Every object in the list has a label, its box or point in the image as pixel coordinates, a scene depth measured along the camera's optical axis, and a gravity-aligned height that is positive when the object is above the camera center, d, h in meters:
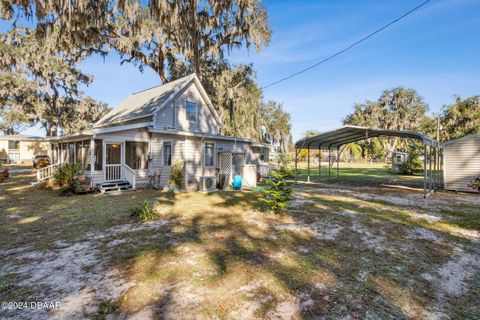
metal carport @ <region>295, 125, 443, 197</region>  10.80 +1.29
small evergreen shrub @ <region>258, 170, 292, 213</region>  6.71 -0.91
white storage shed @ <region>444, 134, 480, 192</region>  11.51 -0.09
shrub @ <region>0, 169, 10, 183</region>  14.48 -1.02
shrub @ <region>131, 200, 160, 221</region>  6.45 -1.49
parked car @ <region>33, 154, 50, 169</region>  21.84 -0.31
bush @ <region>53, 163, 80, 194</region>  10.54 -0.79
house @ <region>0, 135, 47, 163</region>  32.19 +1.36
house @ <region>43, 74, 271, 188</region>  11.80 +0.88
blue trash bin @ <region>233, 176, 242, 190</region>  12.30 -1.17
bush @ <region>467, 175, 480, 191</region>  10.74 -1.13
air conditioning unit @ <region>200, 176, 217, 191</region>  11.90 -1.19
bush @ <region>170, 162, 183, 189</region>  11.70 -0.77
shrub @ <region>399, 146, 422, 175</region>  22.03 -0.28
